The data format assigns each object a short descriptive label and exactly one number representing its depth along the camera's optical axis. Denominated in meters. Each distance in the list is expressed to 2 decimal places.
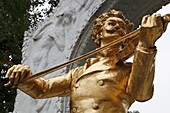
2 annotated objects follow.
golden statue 2.10
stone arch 3.45
